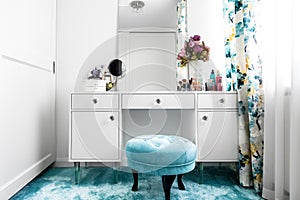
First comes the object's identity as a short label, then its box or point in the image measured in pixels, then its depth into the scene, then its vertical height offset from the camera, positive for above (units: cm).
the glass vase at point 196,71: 211 +29
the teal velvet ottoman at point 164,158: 129 -36
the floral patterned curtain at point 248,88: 150 +9
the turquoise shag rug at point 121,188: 148 -66
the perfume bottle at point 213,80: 186 +18
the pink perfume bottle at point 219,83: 184 +15
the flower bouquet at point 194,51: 199 +46
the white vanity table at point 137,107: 167 -16
